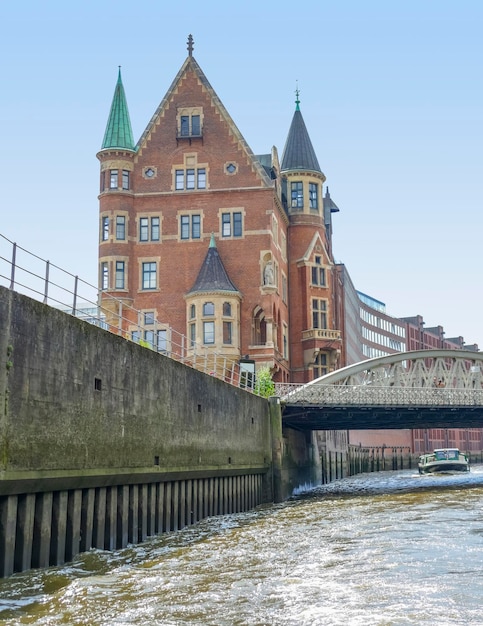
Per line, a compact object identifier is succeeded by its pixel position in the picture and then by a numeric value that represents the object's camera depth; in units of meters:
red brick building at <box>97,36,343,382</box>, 62.25
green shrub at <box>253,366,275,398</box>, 51.00
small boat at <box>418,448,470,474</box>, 81.38
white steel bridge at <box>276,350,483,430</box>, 51.38
